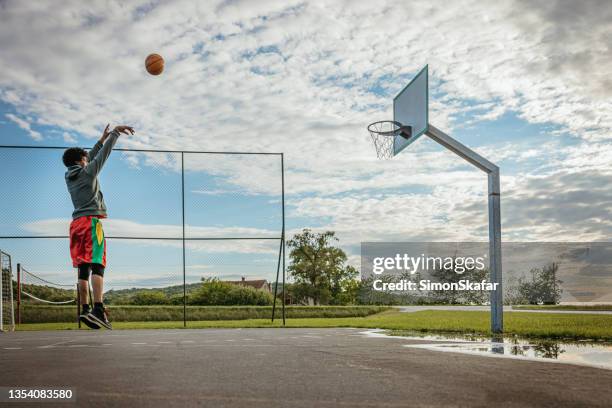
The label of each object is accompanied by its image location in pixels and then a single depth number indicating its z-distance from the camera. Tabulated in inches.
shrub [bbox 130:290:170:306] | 687.4
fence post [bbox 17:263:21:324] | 606.5
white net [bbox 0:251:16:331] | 582.6
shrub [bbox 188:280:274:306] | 727.1
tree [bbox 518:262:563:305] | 936.3
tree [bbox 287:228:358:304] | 1385.3
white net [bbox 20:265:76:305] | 620.1
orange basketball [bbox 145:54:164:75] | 358.9
